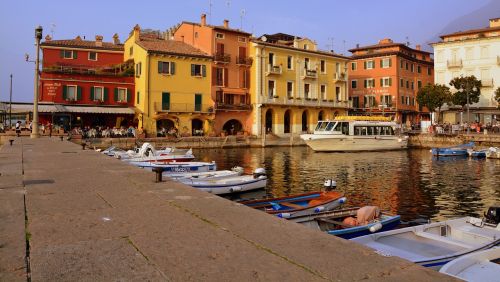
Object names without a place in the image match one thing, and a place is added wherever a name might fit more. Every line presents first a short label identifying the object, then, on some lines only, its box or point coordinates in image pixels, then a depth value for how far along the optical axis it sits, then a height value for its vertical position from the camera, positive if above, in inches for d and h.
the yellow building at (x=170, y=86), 1793.8 +260.8
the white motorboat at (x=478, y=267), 228.7 -73.4
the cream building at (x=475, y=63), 2209.6 +451.2
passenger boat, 1643.7 +36.1
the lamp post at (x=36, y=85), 1051.9 +156.5
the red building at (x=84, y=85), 1696.6 +252.7
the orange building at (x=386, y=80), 2511.1 +405.8
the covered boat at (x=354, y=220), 360.2 -73.8
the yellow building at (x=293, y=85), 2075.5 +321.5
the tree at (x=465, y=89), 2052.2 +277.0
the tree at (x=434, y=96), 2129.7 +253.1
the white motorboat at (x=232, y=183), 634.2 -62.7
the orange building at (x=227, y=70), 1985.7 +364.9
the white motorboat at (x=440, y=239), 293.0 -76.6
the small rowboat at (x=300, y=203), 439.3 -71.1
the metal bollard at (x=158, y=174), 343.3 -25.5
